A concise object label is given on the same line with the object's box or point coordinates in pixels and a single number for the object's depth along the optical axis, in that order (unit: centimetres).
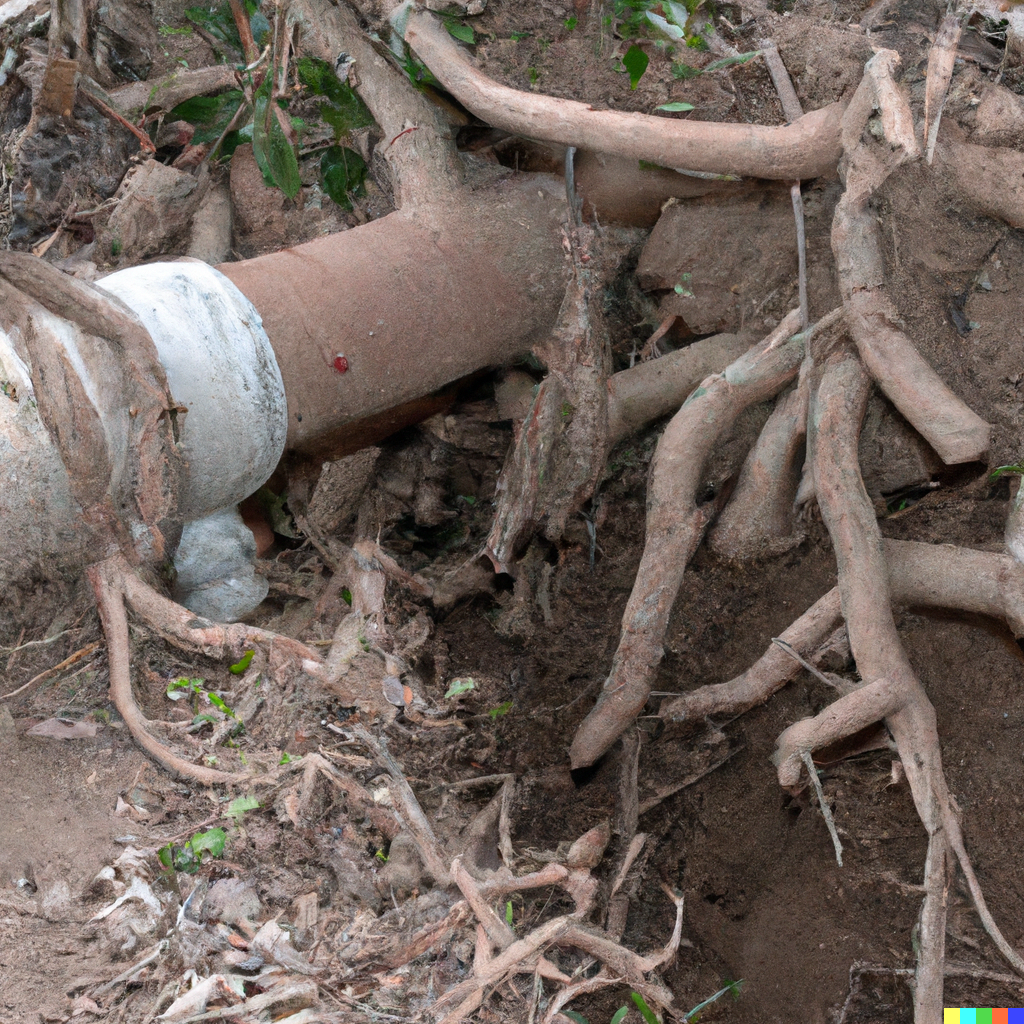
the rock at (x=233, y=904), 170
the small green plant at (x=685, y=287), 265
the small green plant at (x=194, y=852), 179
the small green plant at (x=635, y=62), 250
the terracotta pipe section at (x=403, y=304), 235
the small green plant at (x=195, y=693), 214
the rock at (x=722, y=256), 254
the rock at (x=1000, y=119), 208
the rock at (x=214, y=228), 326
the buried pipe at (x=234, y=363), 190
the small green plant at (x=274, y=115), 277
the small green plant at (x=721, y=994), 192
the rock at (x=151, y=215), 315
